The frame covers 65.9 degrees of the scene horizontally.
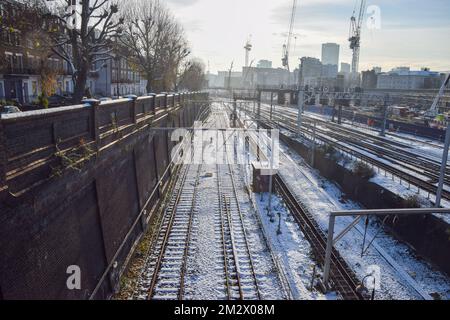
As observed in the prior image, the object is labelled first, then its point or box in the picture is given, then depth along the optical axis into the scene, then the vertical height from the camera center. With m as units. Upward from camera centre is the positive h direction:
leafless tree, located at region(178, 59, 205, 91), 57.62 +4.29
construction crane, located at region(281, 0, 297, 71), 80.31 +9.90
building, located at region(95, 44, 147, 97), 52.72 +2.77
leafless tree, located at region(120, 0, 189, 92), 30.42 +5.65
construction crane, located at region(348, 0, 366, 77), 71.94 +13.29
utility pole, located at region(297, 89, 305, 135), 31.14 +0.11
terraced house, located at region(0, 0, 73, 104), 28.44 +2.03
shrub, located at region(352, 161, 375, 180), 18.45 -3.70
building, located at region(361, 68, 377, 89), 76.81 +5.36
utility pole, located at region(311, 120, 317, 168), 26.08 -3.90
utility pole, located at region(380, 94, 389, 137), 31.27 -1.06
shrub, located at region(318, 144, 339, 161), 23.77 -3.56
